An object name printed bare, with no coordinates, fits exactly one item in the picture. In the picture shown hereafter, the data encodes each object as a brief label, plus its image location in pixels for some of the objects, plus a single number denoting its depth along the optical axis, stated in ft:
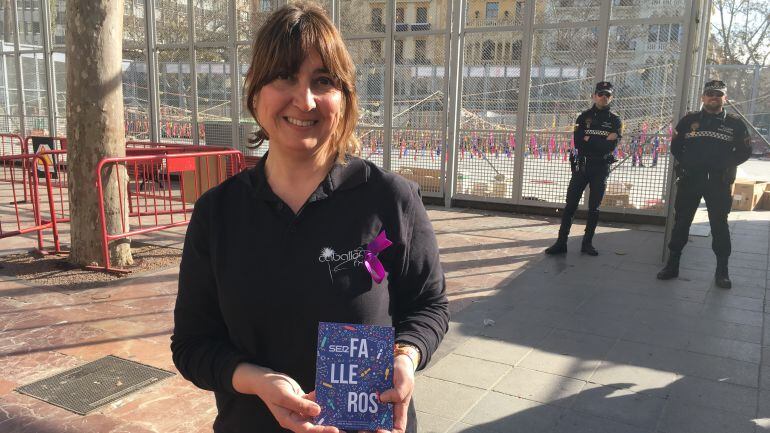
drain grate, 12.04
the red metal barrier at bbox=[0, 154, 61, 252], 23.41
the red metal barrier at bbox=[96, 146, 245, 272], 21.24
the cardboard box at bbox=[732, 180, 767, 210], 36.81
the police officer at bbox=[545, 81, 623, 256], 24.27
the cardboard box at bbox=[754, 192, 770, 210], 37.73
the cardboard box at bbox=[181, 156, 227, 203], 28.54
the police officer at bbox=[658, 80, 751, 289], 20.15
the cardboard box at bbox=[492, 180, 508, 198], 34.50
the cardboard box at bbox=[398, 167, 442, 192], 36.19
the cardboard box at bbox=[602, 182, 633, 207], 31.27
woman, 4.82
